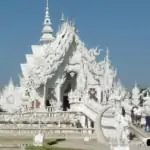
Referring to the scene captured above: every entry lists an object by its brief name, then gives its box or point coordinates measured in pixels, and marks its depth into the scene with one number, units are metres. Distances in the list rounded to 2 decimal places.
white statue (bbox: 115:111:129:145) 22.78
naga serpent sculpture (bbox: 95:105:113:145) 27.77
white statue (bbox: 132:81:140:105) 49.72
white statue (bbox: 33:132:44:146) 24.67
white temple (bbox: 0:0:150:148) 39.00
